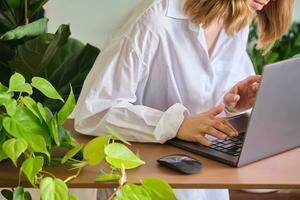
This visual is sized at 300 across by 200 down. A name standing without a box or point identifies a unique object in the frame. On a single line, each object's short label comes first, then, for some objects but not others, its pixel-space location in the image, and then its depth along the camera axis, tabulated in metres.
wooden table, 1.63
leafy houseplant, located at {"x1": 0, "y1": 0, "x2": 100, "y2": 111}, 2.39
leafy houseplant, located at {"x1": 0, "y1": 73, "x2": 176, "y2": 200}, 1.56
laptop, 1.60
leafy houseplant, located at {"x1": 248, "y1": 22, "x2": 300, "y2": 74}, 3.58
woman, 1.87
